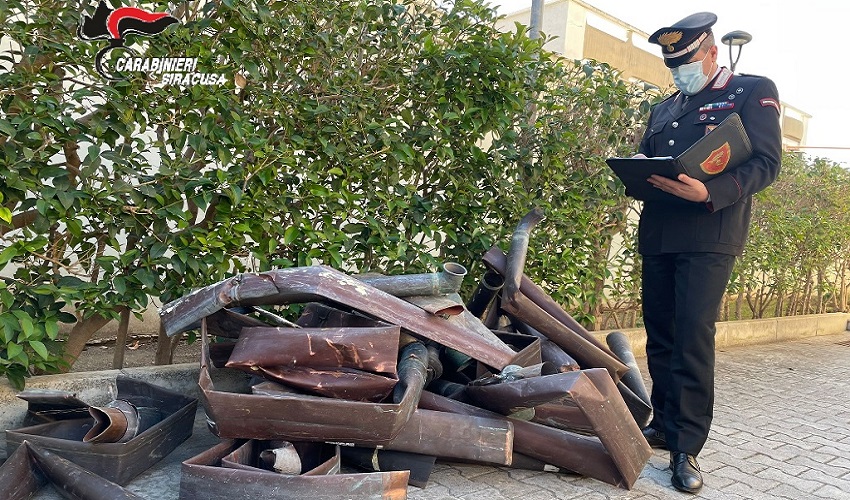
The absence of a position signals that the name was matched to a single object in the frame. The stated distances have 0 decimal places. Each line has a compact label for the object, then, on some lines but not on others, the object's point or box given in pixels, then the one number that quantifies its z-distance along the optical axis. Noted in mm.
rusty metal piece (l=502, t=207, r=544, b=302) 3559
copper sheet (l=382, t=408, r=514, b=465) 2836
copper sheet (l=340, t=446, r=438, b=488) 2830
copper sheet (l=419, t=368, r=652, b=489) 2785
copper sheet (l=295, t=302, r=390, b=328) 3036
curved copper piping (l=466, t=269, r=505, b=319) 3896
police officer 3225
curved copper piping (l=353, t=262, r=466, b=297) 3232
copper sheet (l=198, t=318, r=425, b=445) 2537
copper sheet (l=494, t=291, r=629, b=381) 3572
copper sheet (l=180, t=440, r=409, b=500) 2342
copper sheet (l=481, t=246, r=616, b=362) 3756
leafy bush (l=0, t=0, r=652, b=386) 3055
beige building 16906
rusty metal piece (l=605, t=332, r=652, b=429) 3580
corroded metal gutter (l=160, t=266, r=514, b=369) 2867
